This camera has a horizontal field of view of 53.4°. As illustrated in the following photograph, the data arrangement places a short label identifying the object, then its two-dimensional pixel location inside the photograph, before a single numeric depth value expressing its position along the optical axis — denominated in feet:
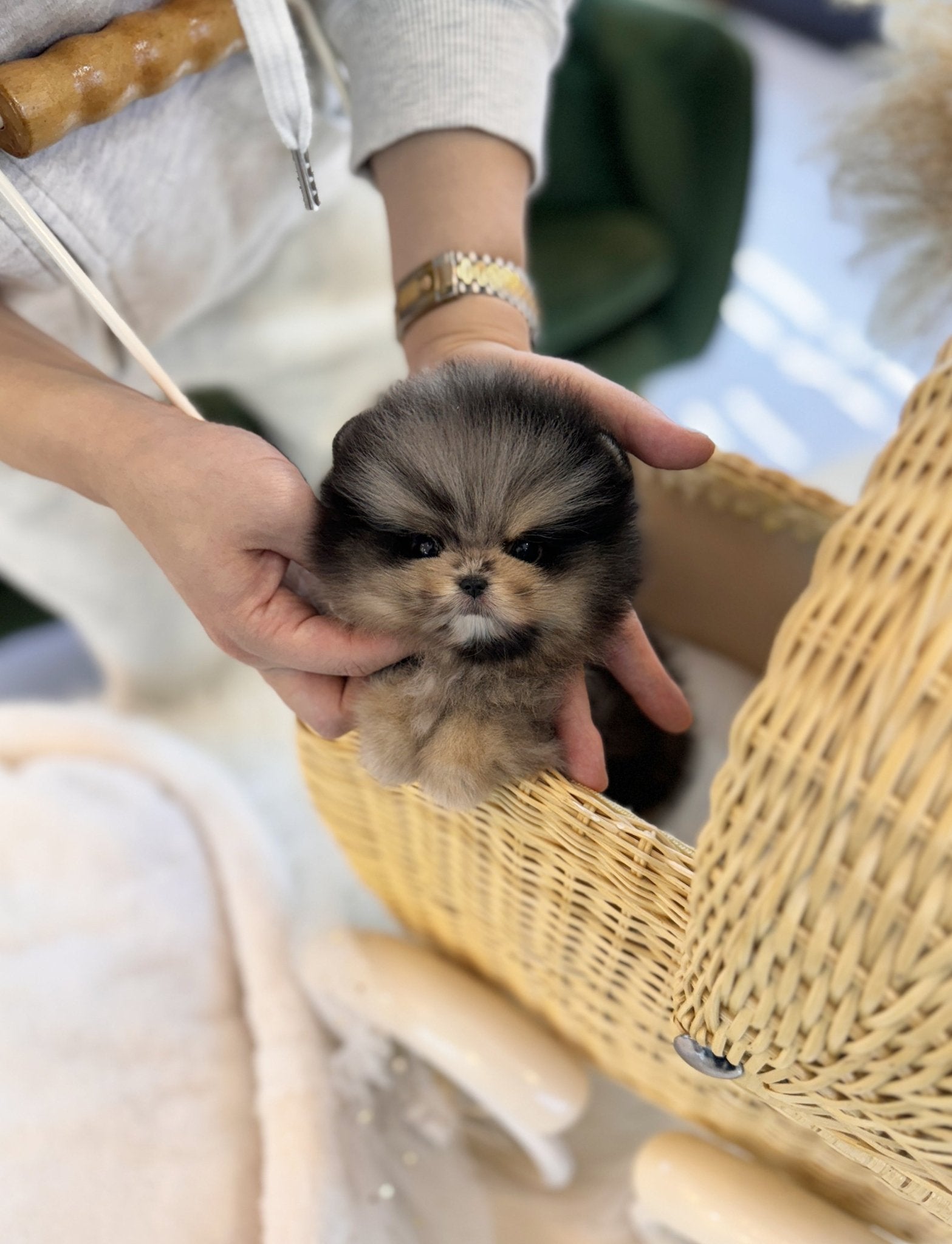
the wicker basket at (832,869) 1.36
